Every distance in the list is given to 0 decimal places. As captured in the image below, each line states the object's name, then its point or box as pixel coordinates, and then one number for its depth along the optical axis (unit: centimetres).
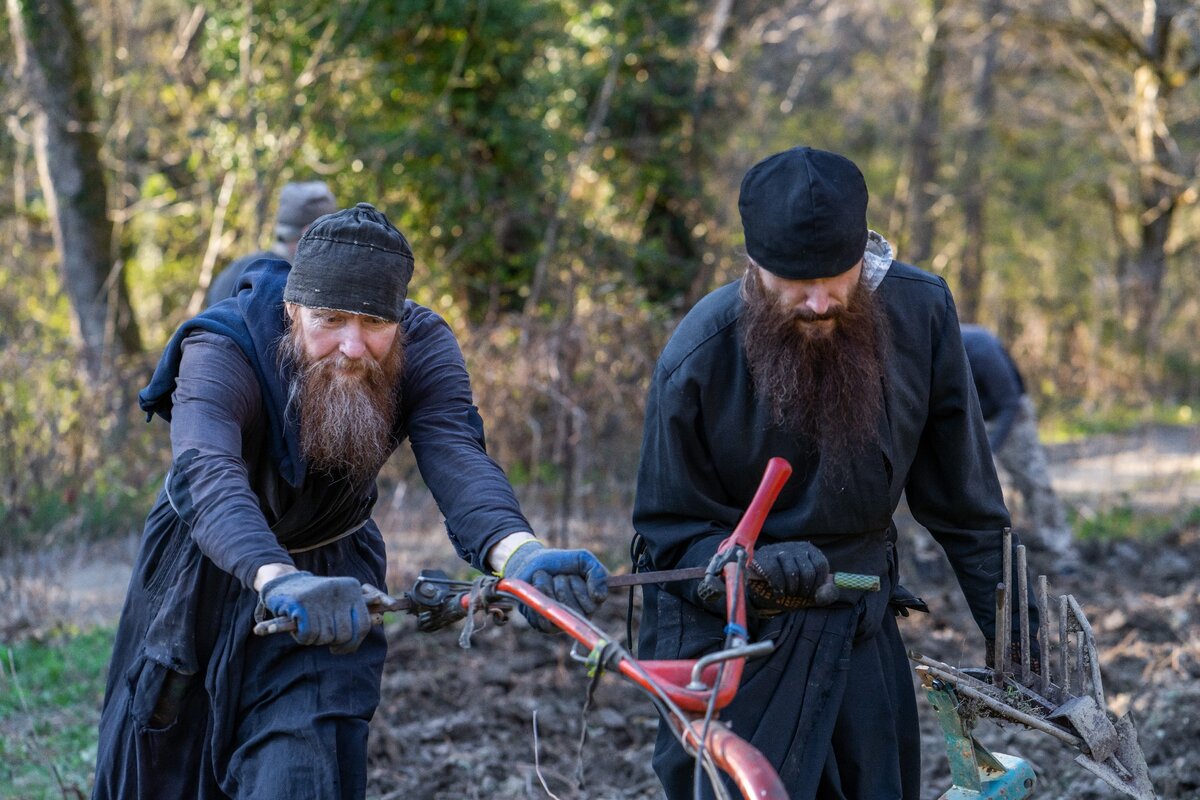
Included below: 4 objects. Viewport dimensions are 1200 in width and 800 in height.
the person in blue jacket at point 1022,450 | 881
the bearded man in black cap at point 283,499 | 309
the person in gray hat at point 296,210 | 660
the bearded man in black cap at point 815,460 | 319
